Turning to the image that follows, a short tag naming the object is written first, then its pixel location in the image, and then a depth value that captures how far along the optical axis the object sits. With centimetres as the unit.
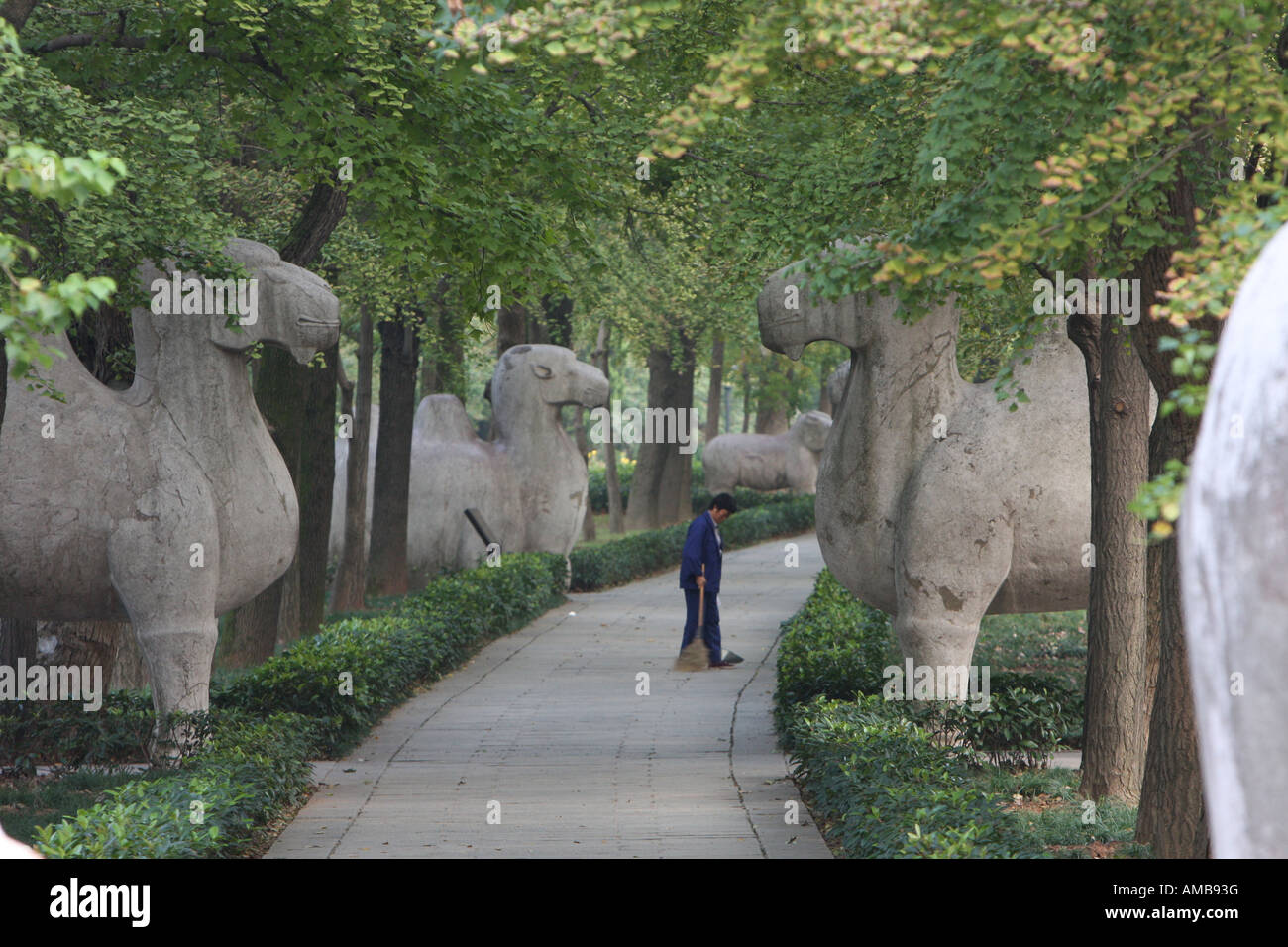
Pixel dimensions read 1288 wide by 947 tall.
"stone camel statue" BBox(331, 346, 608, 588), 2025
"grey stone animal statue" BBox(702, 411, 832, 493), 4484
